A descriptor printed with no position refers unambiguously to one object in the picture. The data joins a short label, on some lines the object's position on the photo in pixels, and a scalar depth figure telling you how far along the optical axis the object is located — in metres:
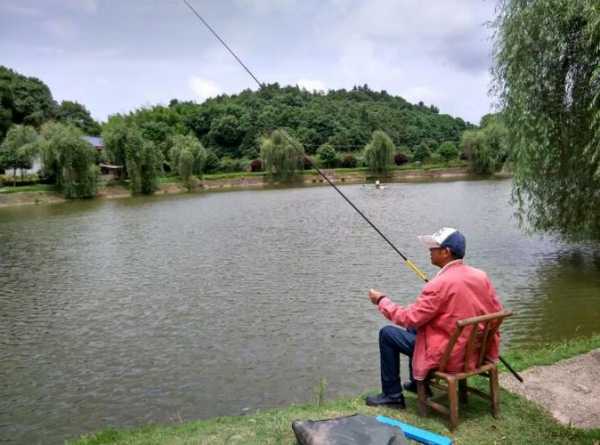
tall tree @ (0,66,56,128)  84.62
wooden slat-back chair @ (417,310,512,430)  4.44
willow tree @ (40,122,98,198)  53.31
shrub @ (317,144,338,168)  94.12
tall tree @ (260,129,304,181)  70.19
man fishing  4.55
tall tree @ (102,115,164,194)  58.59
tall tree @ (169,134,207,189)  67.00
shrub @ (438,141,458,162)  94.06
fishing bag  3.94
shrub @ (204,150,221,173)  89.81
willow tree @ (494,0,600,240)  12.07
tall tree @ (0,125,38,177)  59.00
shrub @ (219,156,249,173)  90.06
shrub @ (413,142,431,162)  99.69
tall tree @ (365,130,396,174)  77.31
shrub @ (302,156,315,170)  74.87
